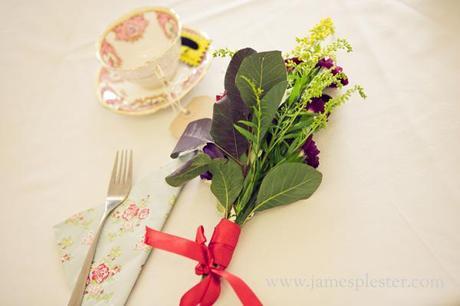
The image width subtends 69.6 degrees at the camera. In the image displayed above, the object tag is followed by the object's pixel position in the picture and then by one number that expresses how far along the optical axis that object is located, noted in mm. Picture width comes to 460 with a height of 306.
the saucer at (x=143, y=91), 722
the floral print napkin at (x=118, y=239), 521
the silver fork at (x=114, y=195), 521
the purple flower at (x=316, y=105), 544
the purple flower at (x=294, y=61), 594
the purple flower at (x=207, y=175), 554
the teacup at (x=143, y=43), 706
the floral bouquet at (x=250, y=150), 486
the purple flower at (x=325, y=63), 573
